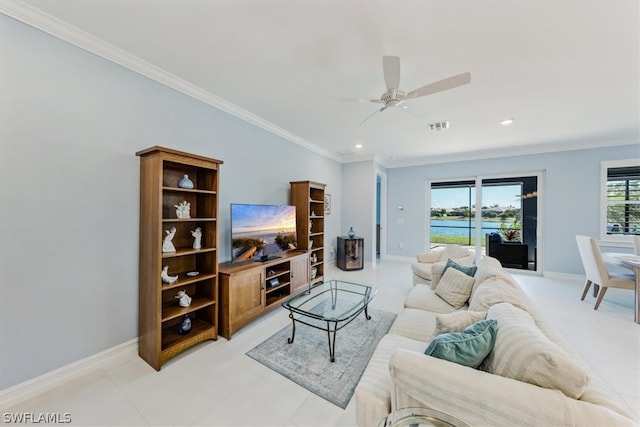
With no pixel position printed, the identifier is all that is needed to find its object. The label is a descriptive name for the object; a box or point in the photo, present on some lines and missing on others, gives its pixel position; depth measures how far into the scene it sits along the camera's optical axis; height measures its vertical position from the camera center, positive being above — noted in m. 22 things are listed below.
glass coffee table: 2.18 -1.05
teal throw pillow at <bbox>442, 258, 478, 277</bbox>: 2.58 -0.63
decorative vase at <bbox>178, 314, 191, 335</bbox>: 2.28 -1.14
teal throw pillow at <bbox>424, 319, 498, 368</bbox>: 1.10 -0.64
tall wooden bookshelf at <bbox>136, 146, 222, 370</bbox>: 2.02 -0.45
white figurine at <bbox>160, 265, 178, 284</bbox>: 2.16 -0.63
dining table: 2.86 -0.63
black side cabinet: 5.22 -0.95
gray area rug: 1.80 -1.33
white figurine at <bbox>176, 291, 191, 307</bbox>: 2.30 -0.89
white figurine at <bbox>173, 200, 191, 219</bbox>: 2.37 +0.00
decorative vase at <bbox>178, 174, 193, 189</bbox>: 2.29 +0.26
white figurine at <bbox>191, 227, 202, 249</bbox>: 2.49 -0.29
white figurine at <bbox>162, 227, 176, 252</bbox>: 2.20 -0.32
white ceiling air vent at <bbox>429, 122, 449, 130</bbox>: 3.52 +1.34
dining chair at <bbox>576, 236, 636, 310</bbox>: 3.06 -0.82
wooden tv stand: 2.50 -0.96
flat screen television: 2.89 -0.28
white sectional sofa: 0.84 -0.70
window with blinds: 4.29 +0.27
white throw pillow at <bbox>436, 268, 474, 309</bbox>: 2.33 -0.77
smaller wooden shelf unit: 4.05 -0.15
